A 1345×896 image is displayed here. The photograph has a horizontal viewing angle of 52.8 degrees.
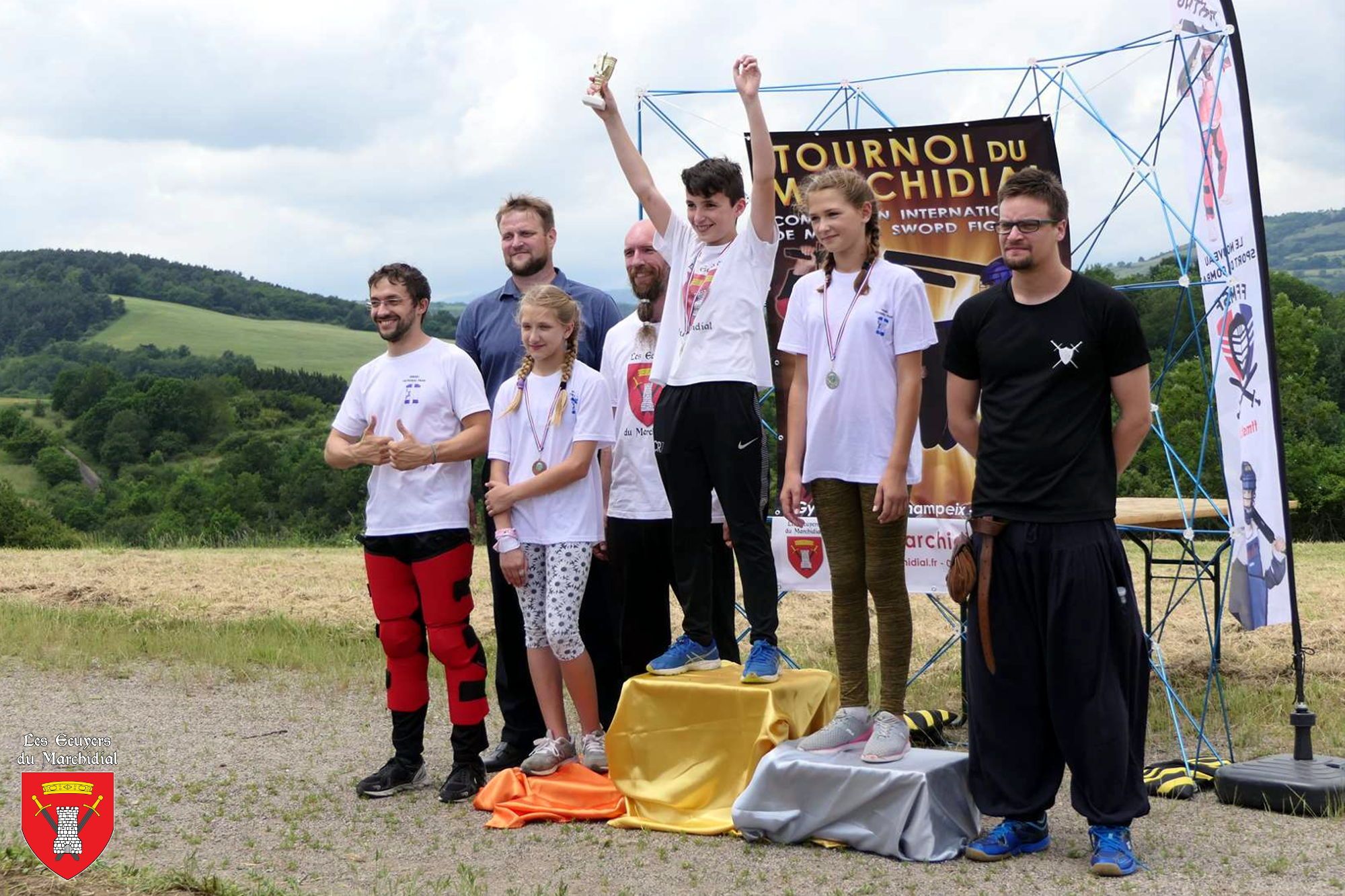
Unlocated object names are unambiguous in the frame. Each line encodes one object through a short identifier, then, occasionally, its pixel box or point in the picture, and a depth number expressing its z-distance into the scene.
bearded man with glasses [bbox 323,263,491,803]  5.13
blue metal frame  5.62
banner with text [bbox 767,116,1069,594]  6.47
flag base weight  4.82
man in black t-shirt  4.05
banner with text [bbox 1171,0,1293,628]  5.21
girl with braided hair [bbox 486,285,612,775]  5.06
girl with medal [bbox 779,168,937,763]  4.54
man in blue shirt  5.56
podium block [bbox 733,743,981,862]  4.24
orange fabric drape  4.85
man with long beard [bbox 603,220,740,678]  5.35
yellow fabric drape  4.73
